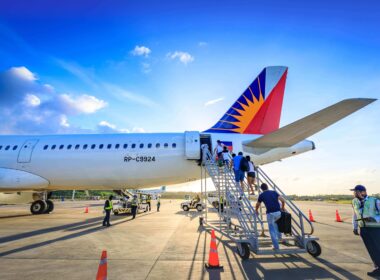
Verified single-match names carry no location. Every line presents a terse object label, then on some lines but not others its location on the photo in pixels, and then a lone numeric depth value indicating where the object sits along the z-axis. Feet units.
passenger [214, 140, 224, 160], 37.48
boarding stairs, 20.17
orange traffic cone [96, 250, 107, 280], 12.24
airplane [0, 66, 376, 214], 44.96
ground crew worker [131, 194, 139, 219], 52.33
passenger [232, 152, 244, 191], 30.83
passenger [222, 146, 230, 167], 33.71
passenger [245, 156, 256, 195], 30.68
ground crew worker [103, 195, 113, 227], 40.03
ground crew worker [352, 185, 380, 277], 16.75
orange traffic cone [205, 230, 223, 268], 17.76
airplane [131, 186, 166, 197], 200.88
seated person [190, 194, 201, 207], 82.58
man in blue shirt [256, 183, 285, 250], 20.81
